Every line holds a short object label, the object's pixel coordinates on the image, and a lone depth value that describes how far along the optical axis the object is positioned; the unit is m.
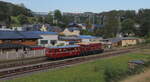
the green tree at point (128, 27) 92.38
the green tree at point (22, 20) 112.31
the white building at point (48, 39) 51.94
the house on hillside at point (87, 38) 64.32
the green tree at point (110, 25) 83.19
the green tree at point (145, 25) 92.88
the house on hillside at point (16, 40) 37.26
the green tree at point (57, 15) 135.14
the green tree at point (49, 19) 129.90
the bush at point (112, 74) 22.69
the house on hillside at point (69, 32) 80.25
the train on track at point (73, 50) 36.75
